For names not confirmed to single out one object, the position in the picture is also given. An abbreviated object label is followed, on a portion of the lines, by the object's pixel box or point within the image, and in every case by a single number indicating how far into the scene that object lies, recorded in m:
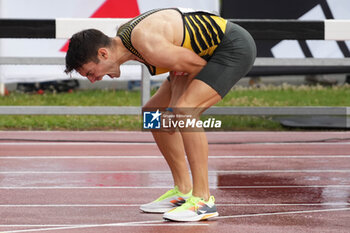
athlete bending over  9.61
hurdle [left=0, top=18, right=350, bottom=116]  17.14
